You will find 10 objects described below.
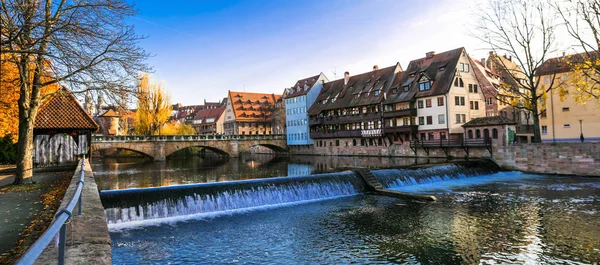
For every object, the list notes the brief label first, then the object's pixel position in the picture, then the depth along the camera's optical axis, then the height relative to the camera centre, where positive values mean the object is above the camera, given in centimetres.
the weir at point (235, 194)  1505 -234
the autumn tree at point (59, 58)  1021 +293
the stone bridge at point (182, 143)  5087 +59
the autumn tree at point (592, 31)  2012 +574
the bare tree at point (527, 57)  3012 +623
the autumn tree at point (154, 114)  5884 +534
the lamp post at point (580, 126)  4169 +75
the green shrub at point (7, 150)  2938 +19
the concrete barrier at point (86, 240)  453 -126
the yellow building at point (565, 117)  4097 +190
